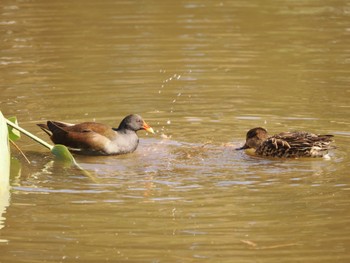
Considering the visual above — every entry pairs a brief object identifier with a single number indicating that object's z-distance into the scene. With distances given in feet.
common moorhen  72.63
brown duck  68.69
